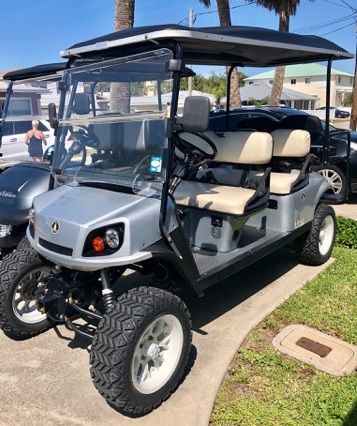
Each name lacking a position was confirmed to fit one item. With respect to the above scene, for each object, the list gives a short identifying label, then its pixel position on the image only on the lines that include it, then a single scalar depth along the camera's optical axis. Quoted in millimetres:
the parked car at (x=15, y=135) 4938
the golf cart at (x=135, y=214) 2549
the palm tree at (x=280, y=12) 17594
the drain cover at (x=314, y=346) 3217
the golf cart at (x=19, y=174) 4078
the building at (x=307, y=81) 46344
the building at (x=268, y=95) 41562
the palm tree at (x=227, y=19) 13242
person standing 4816
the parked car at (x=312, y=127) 5234
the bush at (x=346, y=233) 5453
